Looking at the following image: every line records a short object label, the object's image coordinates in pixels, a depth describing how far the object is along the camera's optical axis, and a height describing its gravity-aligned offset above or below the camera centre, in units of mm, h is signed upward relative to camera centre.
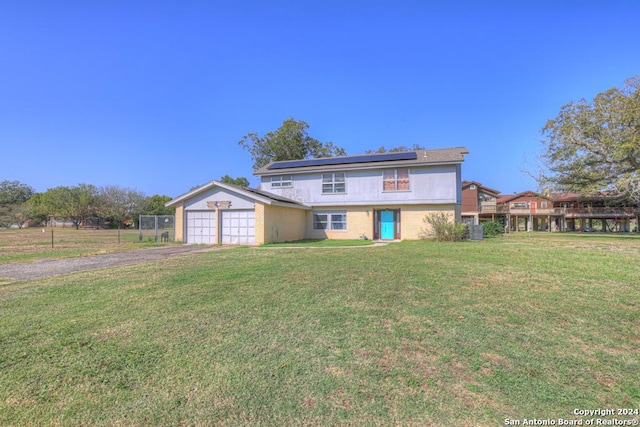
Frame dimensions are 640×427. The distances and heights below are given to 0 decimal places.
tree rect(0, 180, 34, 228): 51156 +4350
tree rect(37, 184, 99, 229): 49375 +3281
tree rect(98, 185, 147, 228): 50562 +3340
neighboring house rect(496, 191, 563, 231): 42219 +1214
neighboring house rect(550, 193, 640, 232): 38969 +886
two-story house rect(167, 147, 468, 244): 17266 +1214
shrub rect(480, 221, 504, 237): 25938 -772
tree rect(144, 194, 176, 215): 55719 +3107
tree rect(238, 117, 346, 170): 35938 +9272
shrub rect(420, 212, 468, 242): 16922 -457
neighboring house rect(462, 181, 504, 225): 37156 +2230
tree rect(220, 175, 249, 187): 57141 +8137
